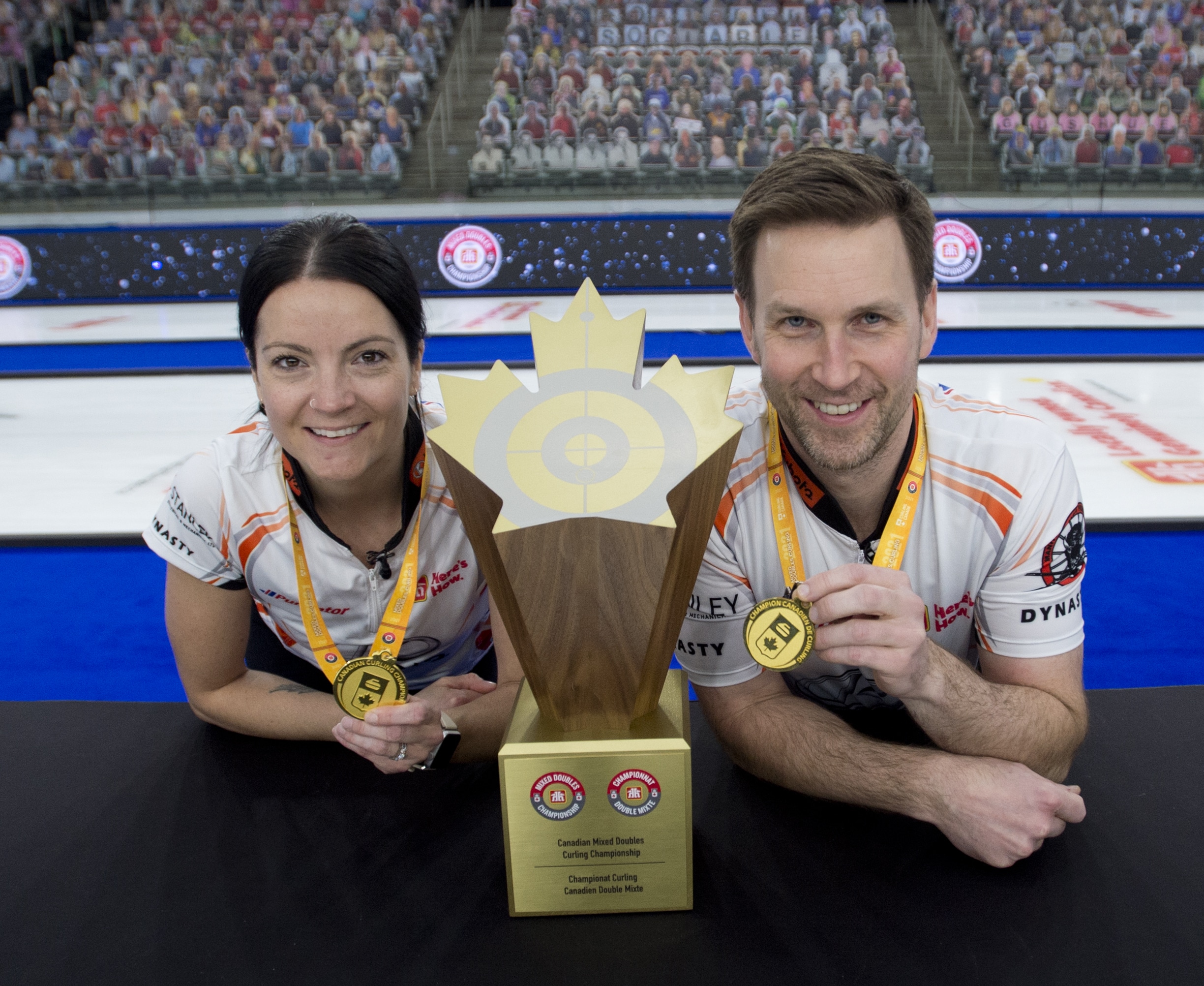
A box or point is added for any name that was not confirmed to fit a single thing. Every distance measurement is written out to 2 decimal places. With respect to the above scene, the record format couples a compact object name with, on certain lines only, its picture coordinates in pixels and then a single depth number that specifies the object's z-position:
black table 1.08
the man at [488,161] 11.95
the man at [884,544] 1.29
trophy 1.06
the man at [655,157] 11.89
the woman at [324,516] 1.61
